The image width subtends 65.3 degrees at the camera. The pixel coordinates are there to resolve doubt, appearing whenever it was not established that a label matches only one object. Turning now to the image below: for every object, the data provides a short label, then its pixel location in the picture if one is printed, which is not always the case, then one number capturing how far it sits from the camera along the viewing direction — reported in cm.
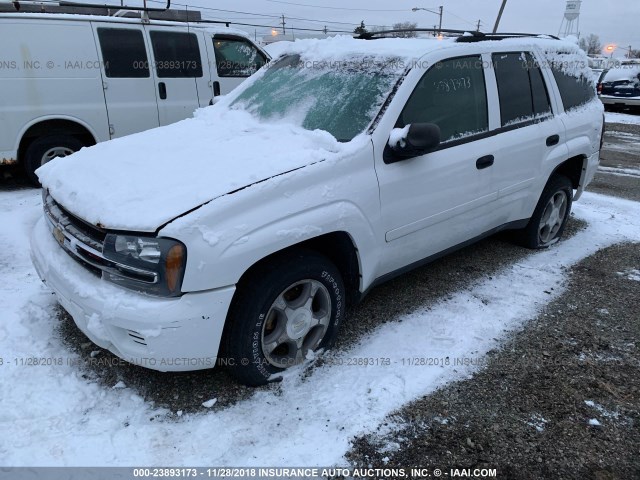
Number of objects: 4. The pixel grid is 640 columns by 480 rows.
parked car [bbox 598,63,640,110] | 1614
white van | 586
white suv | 235
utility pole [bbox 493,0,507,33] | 2687
